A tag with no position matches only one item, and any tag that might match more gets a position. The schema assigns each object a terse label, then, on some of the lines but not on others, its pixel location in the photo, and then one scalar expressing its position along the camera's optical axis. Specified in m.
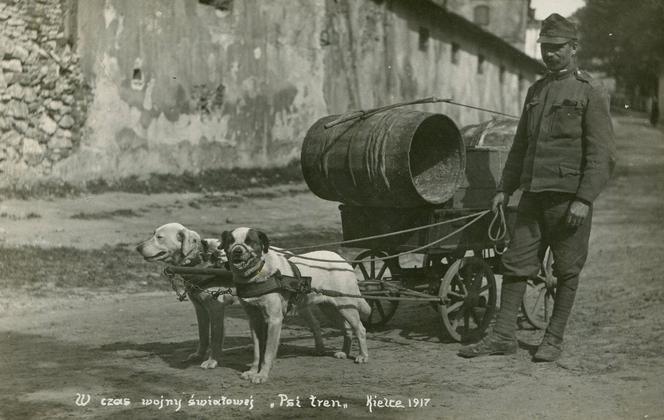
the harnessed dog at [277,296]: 5.61
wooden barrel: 6.68
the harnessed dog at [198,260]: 5.91
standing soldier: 6.14
